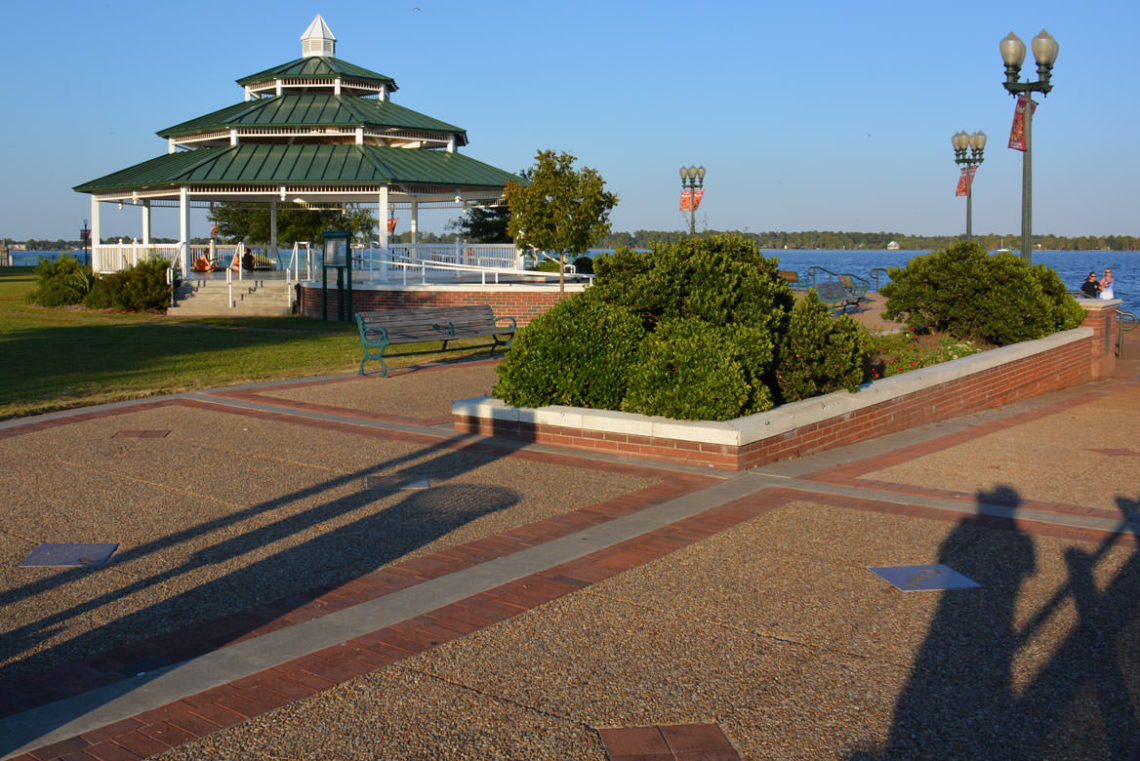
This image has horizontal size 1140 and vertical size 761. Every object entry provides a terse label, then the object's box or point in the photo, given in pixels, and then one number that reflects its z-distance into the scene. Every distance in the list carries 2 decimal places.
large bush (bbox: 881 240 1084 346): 14.86
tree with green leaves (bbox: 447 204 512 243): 39.66
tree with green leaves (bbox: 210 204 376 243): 47.34
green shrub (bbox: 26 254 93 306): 29.81
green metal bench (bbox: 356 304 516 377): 14.22
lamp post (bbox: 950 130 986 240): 29.69
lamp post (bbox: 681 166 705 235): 33.91
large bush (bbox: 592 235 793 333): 9.62
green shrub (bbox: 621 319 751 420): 8.52
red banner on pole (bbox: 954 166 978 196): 29.81
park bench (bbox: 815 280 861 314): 25.11
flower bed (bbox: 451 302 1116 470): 8.33
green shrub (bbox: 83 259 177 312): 27.67
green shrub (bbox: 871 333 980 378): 13.32
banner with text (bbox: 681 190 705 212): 33.94
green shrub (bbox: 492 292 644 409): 9.45
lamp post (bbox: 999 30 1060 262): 15.62
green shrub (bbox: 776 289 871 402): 9.52
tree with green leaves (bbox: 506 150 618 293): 24.56
